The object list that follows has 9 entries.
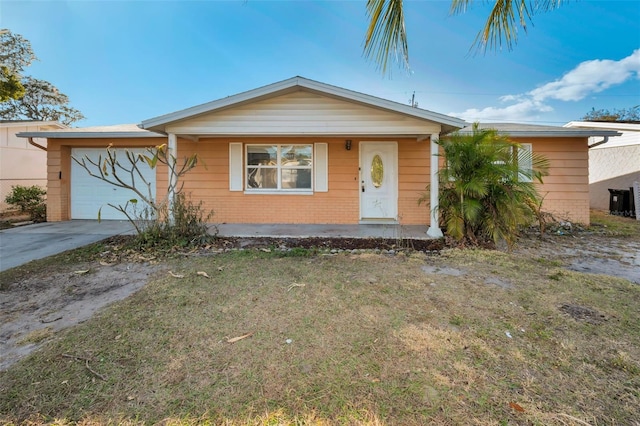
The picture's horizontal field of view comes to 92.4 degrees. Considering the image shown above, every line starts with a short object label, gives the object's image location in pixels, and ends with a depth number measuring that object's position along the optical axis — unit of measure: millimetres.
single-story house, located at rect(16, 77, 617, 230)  8078
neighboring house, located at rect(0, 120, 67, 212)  11344
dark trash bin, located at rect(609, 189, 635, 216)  10117
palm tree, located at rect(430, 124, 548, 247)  5484
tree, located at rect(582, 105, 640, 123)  19691
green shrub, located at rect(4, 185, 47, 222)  9328
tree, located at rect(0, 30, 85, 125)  19794
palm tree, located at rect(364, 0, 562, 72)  2289
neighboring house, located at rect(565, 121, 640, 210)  11016
